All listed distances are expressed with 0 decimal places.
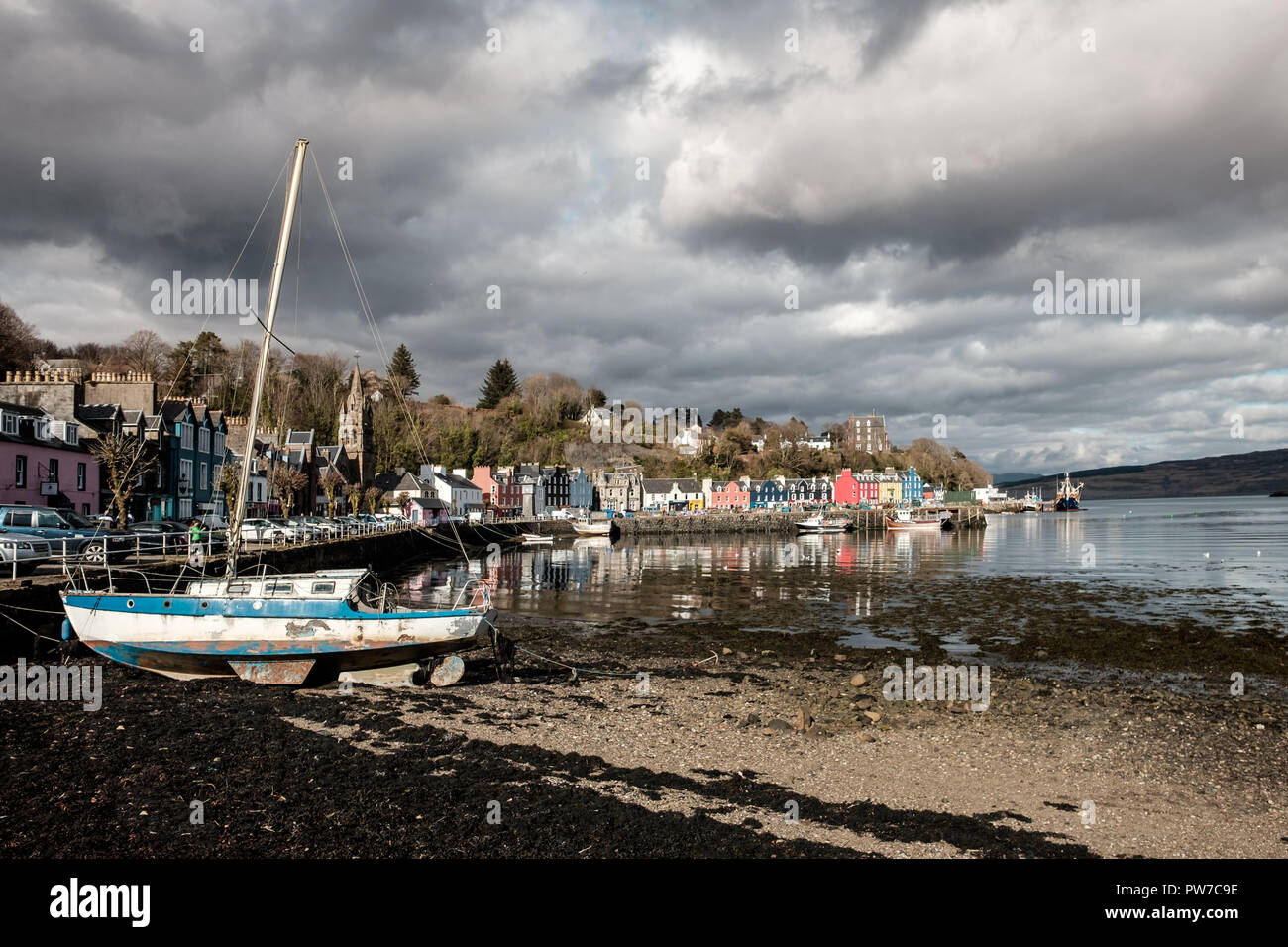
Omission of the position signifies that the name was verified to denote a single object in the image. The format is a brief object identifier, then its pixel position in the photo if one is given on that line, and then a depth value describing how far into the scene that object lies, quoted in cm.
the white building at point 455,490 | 12975
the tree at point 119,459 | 4203
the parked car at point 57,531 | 3050
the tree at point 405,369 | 18138
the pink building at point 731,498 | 18325
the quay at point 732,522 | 13612
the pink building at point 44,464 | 4141
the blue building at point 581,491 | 16888
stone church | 11381
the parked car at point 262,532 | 5034
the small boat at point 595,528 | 12075
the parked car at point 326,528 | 6106
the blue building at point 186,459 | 5631
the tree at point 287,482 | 7131
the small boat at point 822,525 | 13588
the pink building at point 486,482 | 14990
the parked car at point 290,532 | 5506
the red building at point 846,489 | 19112
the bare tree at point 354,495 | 9196
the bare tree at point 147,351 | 10073
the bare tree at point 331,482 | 9874
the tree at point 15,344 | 6669
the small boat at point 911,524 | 14412
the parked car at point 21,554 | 2625
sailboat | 1928
